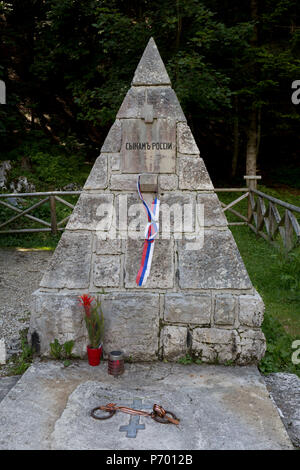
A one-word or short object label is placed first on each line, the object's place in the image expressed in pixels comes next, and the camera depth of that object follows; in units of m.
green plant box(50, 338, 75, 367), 3.02
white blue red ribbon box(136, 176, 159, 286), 2.99
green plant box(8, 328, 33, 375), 3.02
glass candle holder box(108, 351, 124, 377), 2.78
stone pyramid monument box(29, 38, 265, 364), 2.98
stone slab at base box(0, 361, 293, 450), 2.11
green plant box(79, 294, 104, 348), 2.91
